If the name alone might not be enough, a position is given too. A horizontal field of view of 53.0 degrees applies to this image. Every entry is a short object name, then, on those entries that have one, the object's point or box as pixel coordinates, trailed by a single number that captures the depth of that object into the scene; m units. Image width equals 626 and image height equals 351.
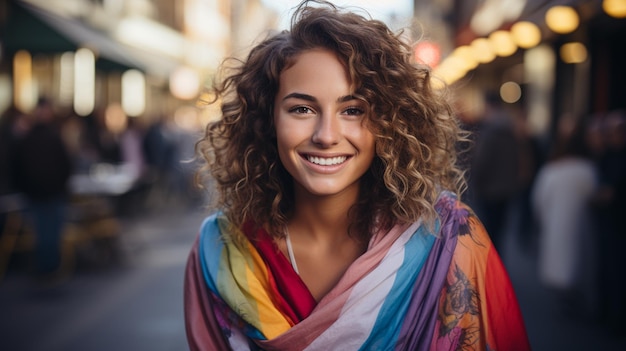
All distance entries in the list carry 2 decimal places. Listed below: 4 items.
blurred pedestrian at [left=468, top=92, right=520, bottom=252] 7.06
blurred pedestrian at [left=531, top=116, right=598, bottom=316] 6.00
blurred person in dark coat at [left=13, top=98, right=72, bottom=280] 7.00
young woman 1.82
